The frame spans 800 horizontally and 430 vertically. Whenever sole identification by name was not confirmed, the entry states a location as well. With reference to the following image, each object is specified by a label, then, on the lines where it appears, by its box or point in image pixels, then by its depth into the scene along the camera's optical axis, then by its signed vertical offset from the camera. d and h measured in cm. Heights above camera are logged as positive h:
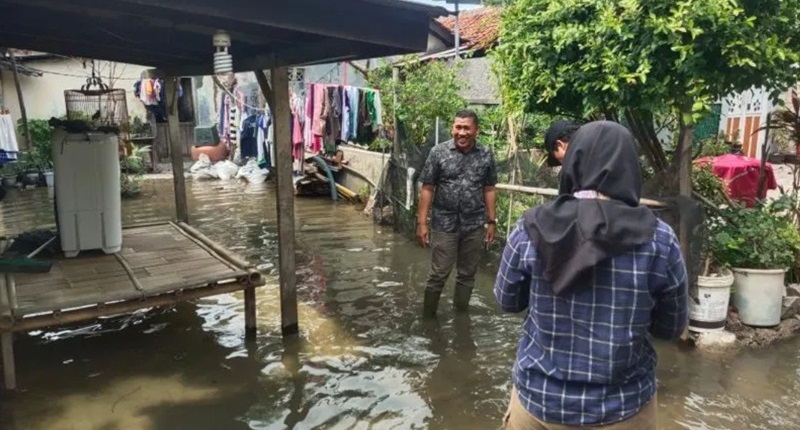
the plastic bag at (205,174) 1598 -158
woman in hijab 185 -54
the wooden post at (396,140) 946 -40
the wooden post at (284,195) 491 -67
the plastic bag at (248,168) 1533 -138
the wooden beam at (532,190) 599 -75
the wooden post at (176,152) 753 -49
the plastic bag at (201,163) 1642 -134
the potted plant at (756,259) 497 -114
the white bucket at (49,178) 1341 -145
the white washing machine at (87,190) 535 -70
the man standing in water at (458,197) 535 -71
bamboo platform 427 -133
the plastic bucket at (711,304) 482 -145
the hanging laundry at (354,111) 1091 +5
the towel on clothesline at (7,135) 1338 -53
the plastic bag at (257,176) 1488 -151
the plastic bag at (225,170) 1583 -146
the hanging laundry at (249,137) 1457 -57
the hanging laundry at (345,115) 1101 -2
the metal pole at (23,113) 1268 -5
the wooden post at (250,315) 523 -170
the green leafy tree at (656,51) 400 +45
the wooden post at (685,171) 485 -43
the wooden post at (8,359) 413 -165
